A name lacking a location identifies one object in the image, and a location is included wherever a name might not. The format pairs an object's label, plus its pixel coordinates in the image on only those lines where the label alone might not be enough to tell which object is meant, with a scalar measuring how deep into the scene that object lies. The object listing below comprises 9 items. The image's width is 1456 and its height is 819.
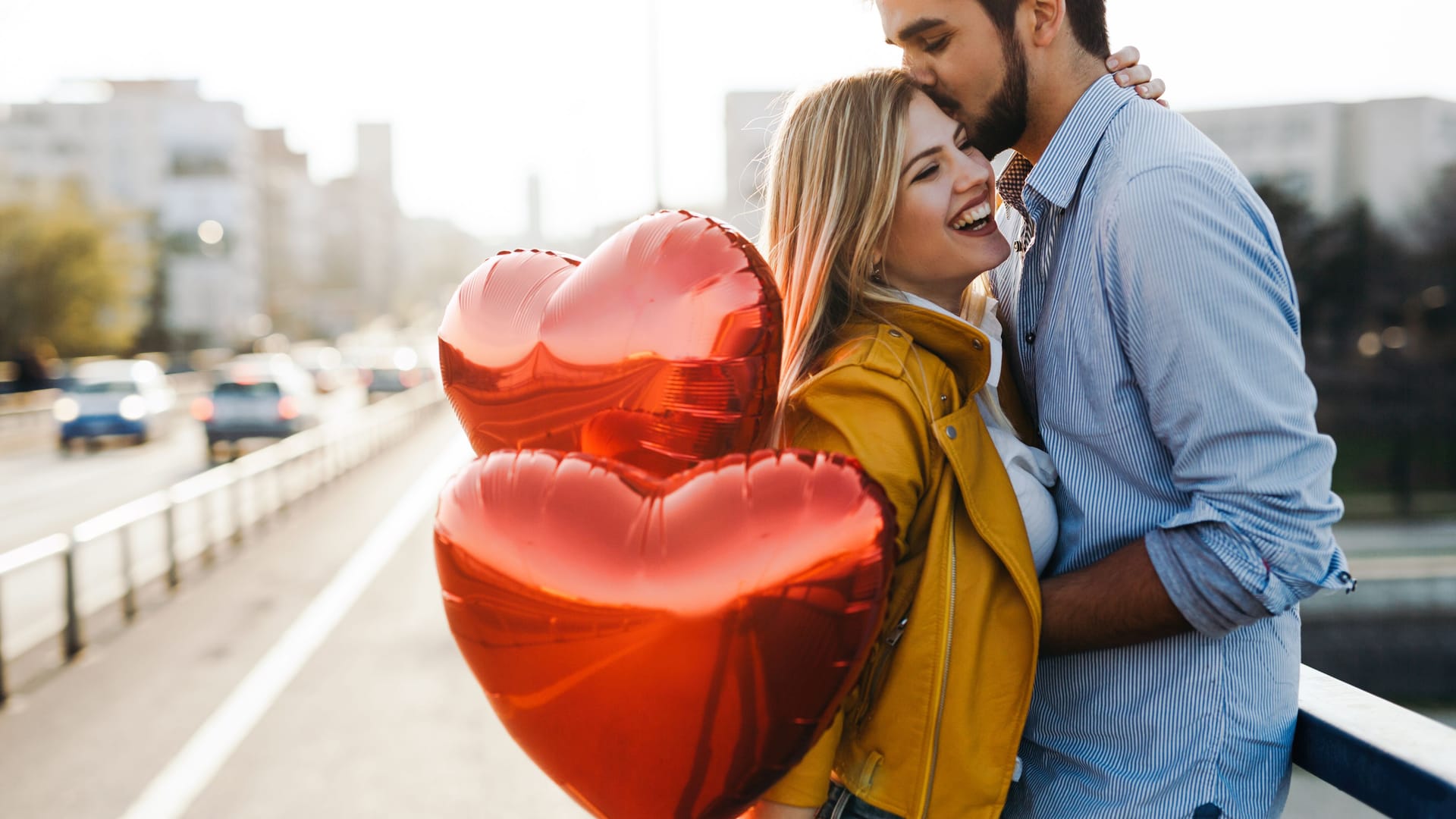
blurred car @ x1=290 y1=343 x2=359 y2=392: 44.91
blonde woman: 1.74
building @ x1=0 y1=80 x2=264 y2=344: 78.81
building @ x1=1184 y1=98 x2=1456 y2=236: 47.72
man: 1.62
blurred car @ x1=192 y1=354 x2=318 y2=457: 23.53
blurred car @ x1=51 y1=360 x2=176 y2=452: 25.50
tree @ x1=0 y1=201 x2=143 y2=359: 47.44
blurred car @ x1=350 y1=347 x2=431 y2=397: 42.88
